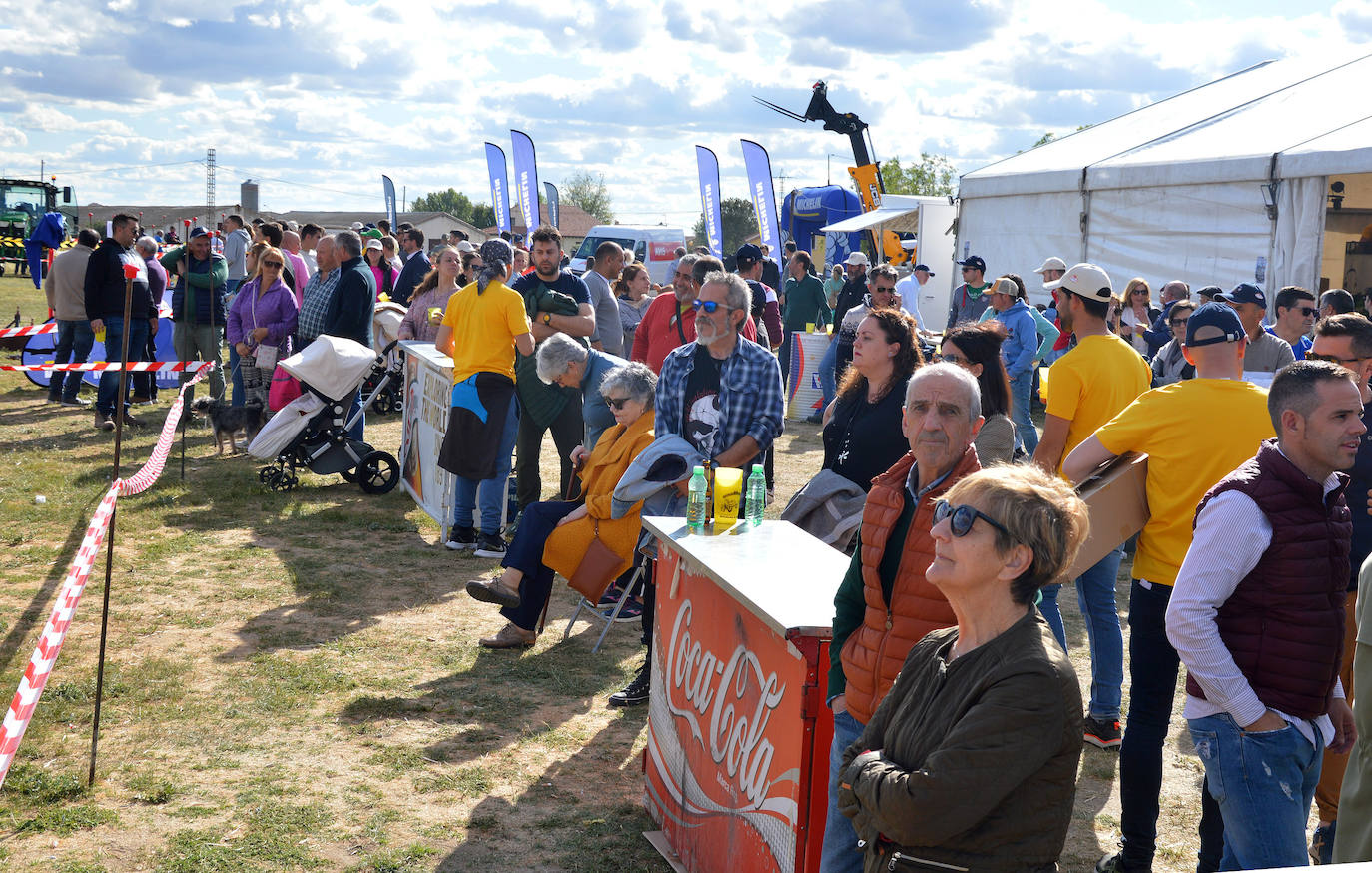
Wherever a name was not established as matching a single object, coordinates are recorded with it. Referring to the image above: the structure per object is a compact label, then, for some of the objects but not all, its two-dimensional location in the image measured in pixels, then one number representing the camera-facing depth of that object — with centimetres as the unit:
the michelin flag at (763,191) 2522
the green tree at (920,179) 7575
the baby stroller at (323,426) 939
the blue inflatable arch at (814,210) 3162
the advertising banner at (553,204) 3737
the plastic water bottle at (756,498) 453
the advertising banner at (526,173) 2789
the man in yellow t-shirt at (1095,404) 488
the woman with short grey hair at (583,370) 682
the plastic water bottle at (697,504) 446
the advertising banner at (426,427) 855
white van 2877
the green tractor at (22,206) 4306
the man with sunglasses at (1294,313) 671
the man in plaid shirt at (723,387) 546
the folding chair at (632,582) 533
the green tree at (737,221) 7669
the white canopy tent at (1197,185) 1092
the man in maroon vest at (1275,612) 279
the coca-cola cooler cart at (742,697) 312
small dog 1085
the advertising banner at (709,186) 2708
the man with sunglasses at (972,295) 1106
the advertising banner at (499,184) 2933
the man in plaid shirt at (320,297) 1014
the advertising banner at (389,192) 3588
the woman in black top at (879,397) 431
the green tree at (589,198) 12006
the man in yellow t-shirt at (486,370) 762
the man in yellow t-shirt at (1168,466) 365
